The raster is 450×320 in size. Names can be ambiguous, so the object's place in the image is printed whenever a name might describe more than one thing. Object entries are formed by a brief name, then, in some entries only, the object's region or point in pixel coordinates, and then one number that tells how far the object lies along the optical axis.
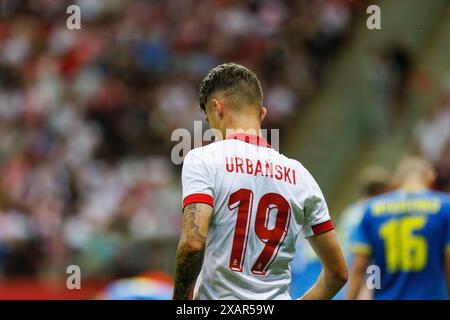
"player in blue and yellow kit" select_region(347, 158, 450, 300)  14.04
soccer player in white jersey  8.68
